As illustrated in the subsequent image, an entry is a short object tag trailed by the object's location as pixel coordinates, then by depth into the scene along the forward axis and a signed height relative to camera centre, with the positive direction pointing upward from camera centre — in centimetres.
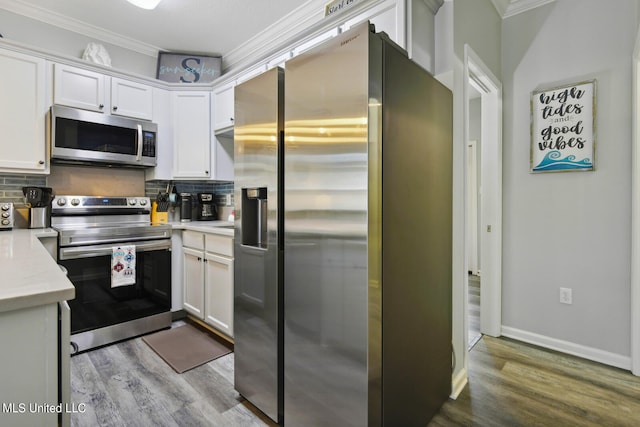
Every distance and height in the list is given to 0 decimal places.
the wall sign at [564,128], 221 +62
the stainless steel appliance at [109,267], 227 -45
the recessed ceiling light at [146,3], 210 +140
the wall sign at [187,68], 317 +148
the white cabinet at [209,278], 235 -55
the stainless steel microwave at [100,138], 241 +59
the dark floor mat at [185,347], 217 -104
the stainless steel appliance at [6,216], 229 -5
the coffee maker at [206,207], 331 +3
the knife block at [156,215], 314 -5
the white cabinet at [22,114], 227 +71
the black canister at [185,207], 321 +3
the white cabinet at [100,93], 246 +99
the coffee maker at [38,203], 233 +5
